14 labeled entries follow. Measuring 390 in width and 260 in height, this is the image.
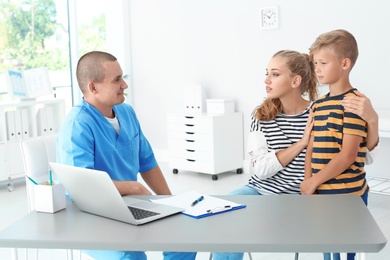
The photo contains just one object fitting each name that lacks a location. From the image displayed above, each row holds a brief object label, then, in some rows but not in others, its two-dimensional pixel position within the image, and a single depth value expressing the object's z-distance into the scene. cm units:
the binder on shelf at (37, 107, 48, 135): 576
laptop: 179
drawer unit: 562
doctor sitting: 221
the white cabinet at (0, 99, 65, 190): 548
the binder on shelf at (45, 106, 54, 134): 582
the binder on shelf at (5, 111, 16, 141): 552
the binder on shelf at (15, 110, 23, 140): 557
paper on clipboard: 191
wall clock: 540
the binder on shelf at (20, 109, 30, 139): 561
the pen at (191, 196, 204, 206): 200
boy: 231
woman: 261
